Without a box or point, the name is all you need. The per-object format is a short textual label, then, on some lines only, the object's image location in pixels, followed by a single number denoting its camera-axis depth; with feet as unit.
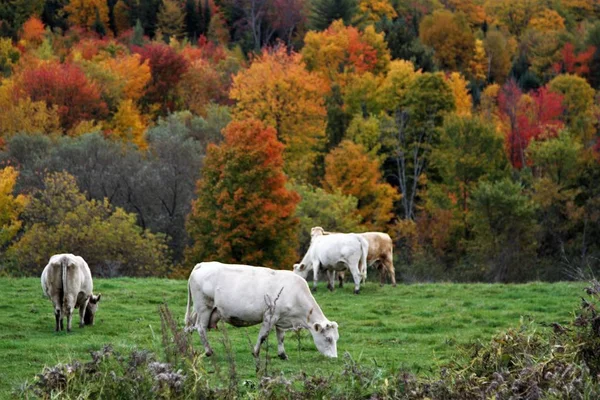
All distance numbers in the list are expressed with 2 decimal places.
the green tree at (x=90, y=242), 131.75
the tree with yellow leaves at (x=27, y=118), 219.00
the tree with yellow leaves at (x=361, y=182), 219.20
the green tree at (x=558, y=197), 193.47
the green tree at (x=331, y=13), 334.32
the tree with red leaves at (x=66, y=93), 239.50
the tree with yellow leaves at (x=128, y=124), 242.78
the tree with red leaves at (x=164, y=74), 294.05
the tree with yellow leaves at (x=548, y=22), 402.93
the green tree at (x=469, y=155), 204.13
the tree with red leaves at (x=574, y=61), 329.93
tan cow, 93.35
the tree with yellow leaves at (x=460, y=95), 258.76
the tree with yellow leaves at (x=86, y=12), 389.19
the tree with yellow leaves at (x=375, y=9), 361.51
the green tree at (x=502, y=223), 179.83
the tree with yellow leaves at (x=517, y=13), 417.28
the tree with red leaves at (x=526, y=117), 243.81
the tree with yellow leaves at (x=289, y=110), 222.48
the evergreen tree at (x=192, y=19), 403.95
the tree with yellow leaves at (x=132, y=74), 280.92
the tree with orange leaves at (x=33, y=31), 347.36
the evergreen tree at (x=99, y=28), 379.14
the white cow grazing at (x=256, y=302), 53.06
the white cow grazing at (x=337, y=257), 86.07
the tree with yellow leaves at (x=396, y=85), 250.16
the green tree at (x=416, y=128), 229.86
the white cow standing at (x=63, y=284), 62.18
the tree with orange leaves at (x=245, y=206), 153.58
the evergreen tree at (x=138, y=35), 355.27
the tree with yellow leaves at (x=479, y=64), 341.82
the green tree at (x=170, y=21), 390.62
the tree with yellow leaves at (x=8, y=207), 156.15
